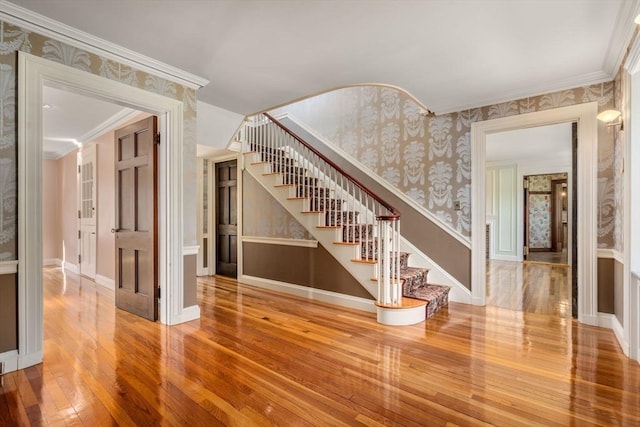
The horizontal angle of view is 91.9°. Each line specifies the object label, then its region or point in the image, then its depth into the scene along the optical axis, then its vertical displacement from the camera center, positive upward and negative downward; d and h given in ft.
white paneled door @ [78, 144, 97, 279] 16.90 +0.11
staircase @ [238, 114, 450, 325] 10.32 -0.30
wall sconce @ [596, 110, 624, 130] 8.93 +2.77
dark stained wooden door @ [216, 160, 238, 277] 17.44 -0.40
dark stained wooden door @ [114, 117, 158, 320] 10.07 -0.19
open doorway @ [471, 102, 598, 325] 10.00 +0.53
